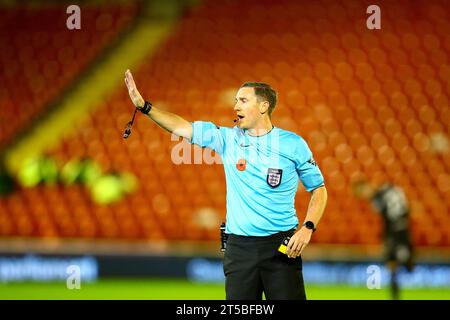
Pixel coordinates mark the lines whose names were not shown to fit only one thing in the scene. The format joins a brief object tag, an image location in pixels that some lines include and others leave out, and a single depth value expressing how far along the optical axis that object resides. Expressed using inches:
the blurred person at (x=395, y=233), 623.2
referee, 346.0
